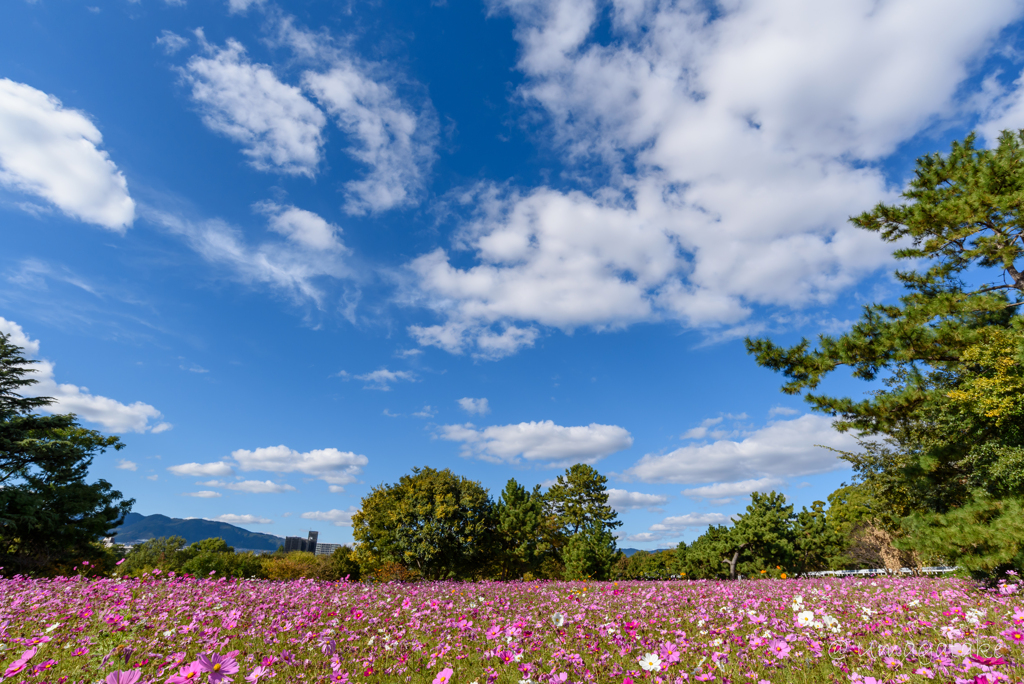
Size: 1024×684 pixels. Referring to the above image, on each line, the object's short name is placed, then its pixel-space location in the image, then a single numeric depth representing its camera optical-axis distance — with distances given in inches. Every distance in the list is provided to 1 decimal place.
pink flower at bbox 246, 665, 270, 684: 98.5
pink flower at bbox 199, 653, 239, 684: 76.5
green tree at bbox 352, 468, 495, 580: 993.5
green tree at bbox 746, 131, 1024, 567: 416.2
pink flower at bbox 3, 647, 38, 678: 76.1
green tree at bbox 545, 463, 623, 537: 1617.9
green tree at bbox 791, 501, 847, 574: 1369.3
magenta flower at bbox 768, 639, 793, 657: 168.6
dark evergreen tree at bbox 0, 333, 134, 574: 802.8
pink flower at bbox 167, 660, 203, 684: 78.9
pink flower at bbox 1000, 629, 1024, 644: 169.7
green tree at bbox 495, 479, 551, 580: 1221.1
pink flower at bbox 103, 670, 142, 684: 72.1
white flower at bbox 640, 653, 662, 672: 144.5
